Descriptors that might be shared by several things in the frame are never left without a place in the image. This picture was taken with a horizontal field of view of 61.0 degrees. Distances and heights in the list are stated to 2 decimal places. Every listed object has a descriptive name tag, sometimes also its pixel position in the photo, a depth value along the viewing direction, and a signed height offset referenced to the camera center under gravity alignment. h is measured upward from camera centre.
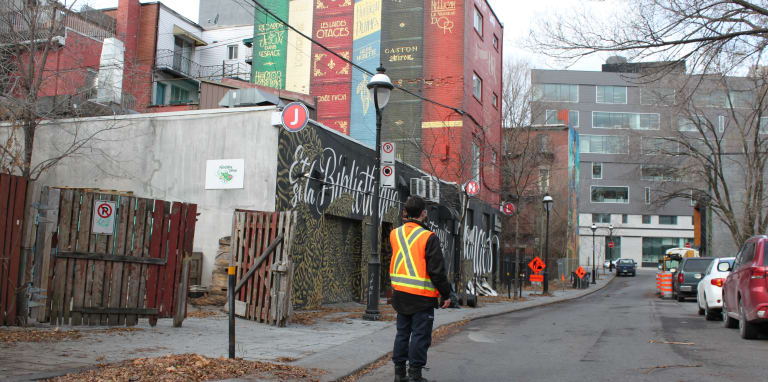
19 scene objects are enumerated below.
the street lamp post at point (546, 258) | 27.75 +0.01
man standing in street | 6.00 -0.34
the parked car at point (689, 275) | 23.95 -0.33
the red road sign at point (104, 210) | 8.80 +0.41
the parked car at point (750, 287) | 9.67 -0.29
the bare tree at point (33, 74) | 13.59 +3.65
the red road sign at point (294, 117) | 13.04 +2.63
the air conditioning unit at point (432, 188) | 21.95 +2.25
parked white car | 14.06 -0.59
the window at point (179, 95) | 36.47 +8.48
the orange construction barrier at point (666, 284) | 27.92 -0.85
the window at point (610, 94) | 80.81 +20.81
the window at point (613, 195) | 79.69 +8.26
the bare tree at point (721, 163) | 34.94 +6.00
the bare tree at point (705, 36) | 11.00 +3.95
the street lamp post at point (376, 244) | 12.62 +0.16
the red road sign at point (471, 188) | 19.14 +2.03
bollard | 6.71 -0.75
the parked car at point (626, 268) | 60.88 -0.43
